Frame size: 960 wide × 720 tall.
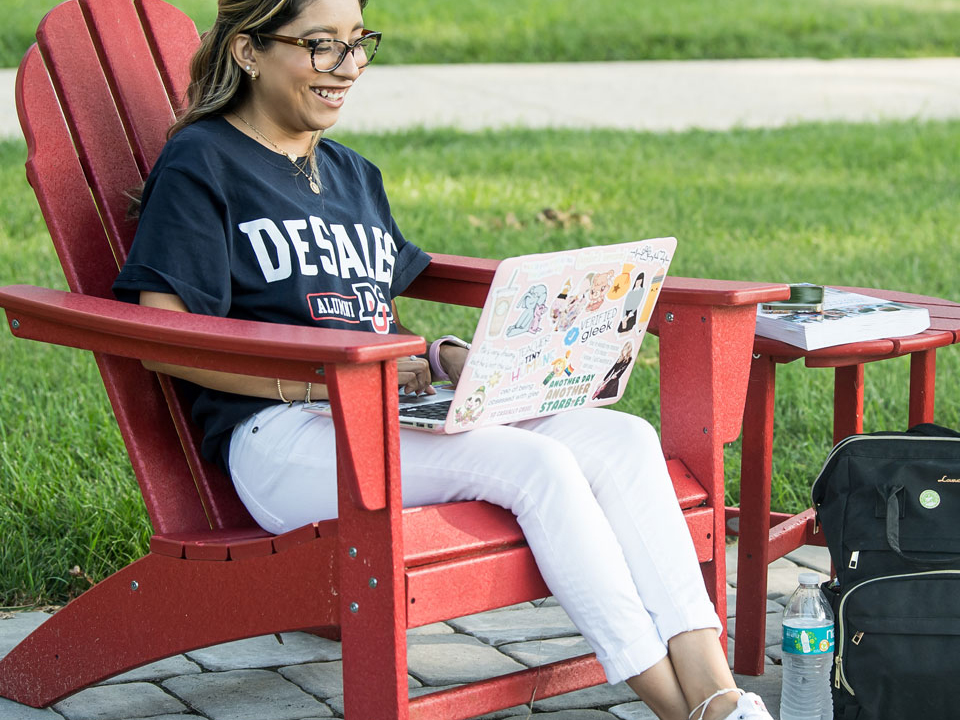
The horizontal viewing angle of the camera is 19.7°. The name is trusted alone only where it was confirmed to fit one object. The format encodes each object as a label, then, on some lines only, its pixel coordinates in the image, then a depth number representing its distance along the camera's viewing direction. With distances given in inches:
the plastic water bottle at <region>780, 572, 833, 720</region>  194.2
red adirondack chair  158.9
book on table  202.1
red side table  208.0
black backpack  187.0
